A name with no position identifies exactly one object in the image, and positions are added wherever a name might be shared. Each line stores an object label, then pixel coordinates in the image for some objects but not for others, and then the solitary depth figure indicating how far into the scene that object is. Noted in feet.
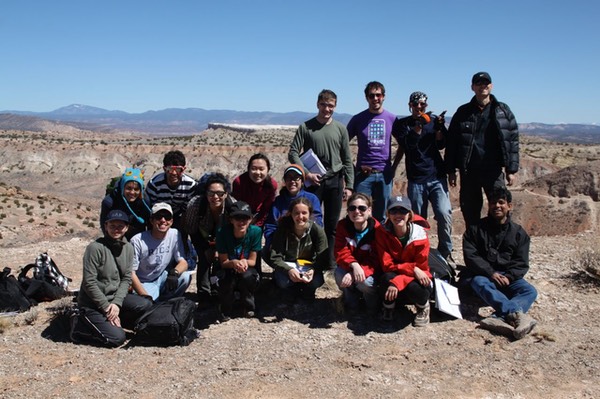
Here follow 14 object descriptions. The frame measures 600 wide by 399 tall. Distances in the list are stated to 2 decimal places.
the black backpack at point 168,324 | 16.08
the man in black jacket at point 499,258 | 17.37
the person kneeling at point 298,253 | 17.88
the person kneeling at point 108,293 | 15.94
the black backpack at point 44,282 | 20.61
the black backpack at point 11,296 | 19.24
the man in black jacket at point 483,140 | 19.45
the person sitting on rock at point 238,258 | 17.53
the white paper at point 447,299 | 17.30
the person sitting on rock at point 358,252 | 17.35
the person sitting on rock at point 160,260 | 17.29
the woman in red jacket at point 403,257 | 16.62
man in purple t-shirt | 20.42
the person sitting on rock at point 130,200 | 17.92
